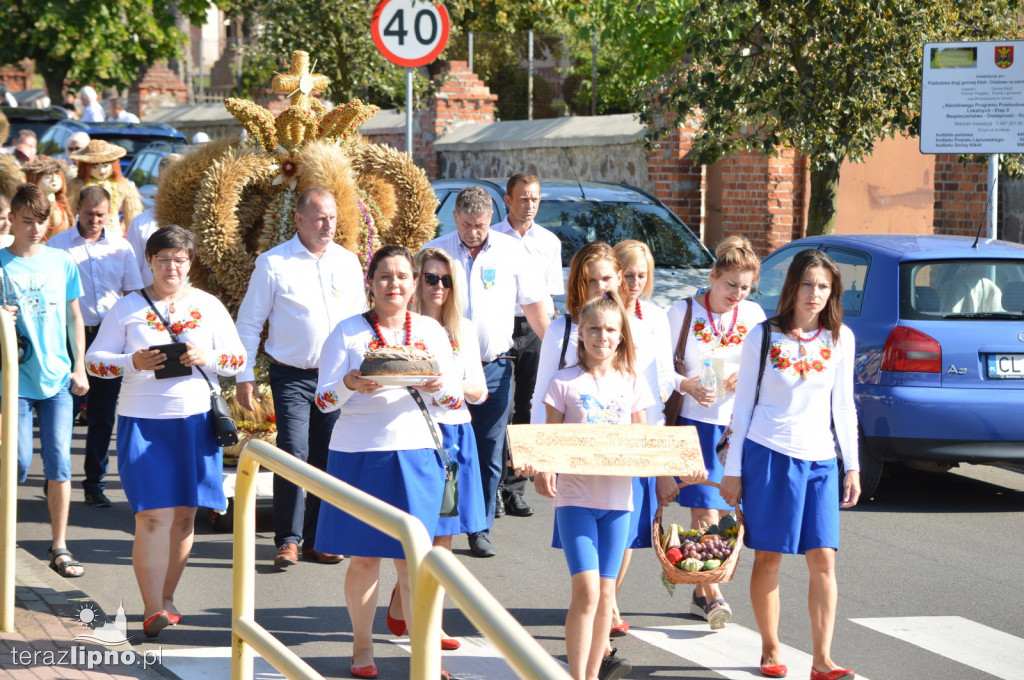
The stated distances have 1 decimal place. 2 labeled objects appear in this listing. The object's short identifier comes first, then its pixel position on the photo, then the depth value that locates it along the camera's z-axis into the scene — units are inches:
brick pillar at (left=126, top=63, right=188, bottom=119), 1342.3
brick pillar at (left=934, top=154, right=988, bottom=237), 679.7
